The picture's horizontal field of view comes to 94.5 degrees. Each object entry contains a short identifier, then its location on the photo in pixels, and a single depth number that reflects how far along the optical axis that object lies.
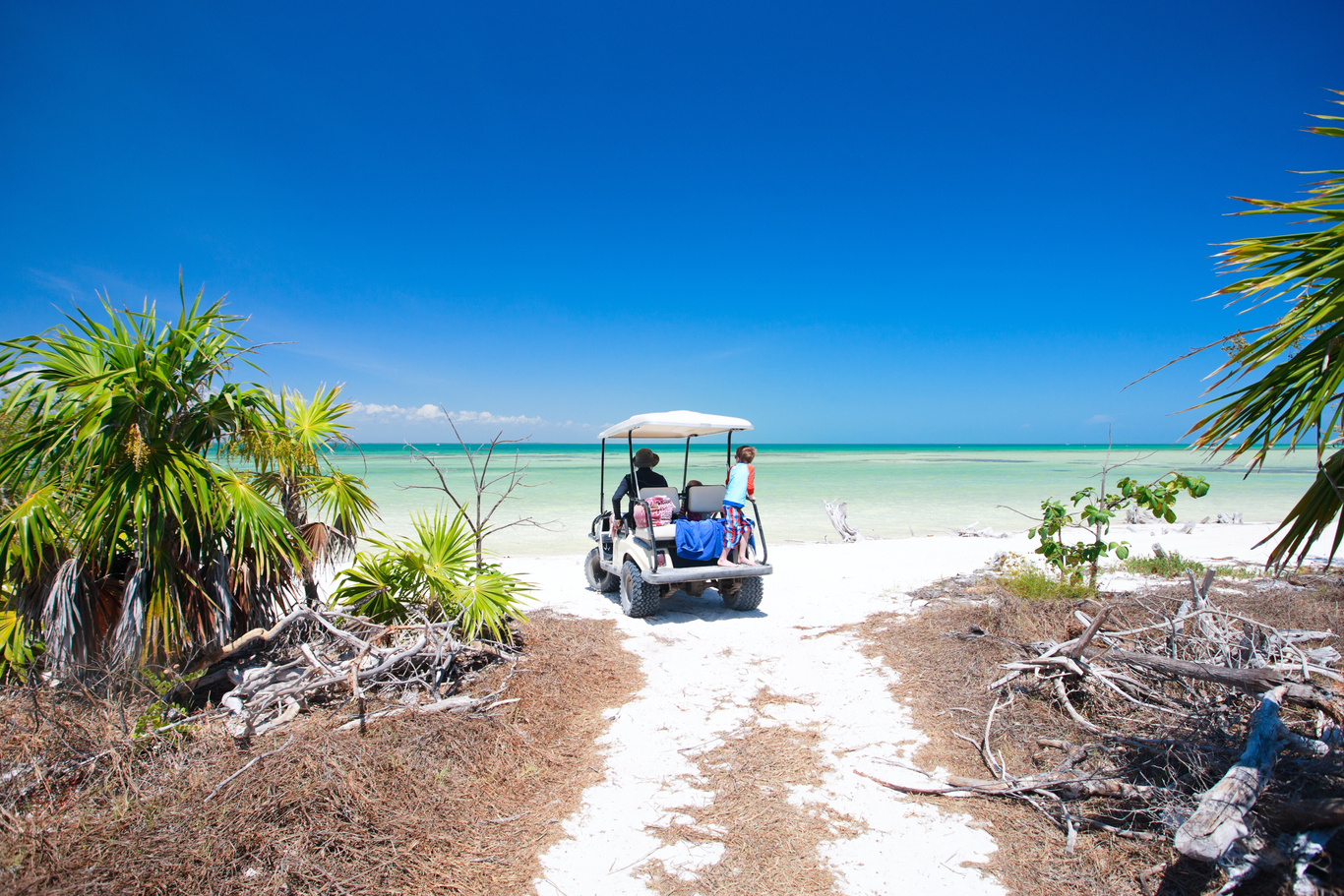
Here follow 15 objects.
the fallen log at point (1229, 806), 2.26
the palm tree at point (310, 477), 4.23
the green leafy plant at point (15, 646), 3.31
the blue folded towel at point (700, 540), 6.55
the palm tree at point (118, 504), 3.26
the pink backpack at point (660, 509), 6.89
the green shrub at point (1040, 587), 6.36
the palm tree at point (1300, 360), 2.08
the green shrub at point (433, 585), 4.66
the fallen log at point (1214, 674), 2.95
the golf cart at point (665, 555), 6.49
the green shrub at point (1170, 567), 7.75
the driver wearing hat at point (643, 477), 7.21
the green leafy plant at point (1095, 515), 5.34
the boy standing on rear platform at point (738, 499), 6.69
